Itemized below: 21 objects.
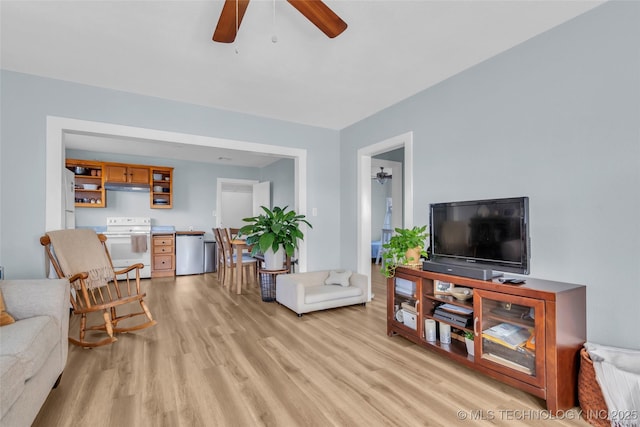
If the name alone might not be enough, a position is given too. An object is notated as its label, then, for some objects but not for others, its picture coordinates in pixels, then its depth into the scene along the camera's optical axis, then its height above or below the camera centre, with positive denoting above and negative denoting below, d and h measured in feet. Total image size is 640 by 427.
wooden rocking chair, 8.60 -1.56
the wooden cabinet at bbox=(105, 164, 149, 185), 19.06 +2.62
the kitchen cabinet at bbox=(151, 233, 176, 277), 19.45 -2.58
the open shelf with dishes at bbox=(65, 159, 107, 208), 18.47 +1.99
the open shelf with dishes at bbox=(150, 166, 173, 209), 20.52 +1.86
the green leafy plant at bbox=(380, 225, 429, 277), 9.09 -1.00
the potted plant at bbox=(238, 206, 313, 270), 13.08 -0.86
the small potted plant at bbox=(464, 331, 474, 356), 7.32 -3.04
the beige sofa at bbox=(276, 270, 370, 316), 11.46 -3.04
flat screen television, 6.63 -0.47
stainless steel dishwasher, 19.94 -2.45
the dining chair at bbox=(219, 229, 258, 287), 16.66 -2.36
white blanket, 4.86 -2.77
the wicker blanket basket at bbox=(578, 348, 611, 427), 5.36 -3.28
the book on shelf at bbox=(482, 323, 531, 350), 6.36 -2.59
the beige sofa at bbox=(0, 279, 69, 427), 4.23 -2.12
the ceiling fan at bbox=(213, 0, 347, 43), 5.30 +3.64
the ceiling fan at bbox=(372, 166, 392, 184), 23.25 +3.01
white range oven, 18.13 -1.55
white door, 22.84 +1.48
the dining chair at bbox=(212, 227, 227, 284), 17.34 -2.52
